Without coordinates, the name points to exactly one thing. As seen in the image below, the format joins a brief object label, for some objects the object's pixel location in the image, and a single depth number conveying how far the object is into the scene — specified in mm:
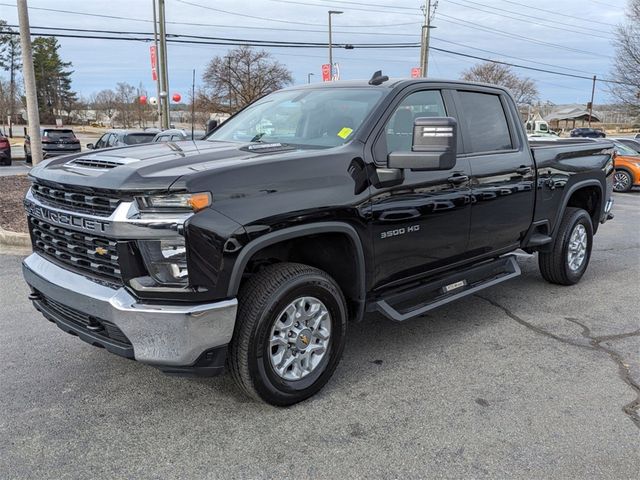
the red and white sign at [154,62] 24614
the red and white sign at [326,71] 29531
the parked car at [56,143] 21969
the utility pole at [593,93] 69575
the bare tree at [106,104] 76188
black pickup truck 2871
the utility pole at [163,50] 20672
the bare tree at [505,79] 69688
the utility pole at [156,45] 23516
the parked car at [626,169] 15758
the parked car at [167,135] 13330
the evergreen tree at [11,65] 56744
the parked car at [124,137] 14977
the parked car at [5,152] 21906
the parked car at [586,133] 35344
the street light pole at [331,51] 36094
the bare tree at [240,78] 47219
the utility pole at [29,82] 11563
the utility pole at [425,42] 28797
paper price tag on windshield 3746
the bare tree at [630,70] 39094
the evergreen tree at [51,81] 73438
